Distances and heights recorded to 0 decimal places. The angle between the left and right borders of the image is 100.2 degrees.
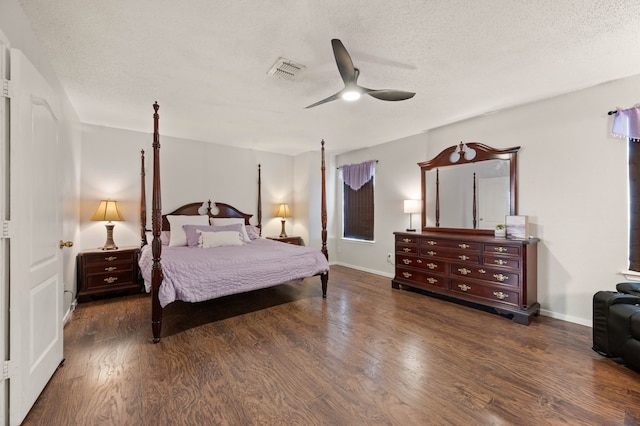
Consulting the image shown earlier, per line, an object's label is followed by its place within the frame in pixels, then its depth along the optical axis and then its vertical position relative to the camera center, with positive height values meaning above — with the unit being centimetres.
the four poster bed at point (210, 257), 258 -53
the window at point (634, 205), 259 +7
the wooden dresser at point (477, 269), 296 -72
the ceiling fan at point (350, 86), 187 +104
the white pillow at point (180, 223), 415 -20
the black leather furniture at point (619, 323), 198 -87
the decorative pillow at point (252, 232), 493 -38
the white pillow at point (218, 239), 399 -41
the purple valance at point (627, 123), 255 +86
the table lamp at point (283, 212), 572 +0
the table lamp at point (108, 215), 382 -5
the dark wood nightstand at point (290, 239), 539 -57
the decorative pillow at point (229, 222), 460 -19
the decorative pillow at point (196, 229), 414 -29
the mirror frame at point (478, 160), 340 +73
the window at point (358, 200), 538 +24
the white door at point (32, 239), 148 -17
